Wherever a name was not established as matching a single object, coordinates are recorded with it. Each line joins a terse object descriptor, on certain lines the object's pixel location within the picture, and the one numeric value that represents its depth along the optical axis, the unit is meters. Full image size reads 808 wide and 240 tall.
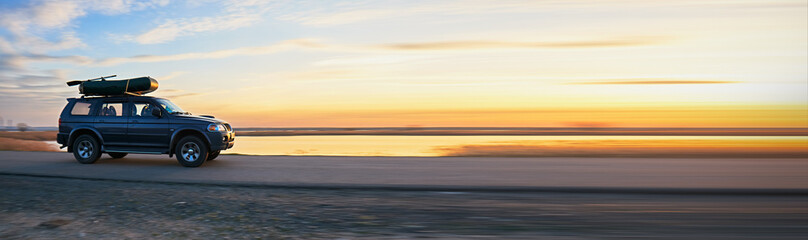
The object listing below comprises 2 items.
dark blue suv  11.41
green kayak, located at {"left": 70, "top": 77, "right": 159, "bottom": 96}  11.85
